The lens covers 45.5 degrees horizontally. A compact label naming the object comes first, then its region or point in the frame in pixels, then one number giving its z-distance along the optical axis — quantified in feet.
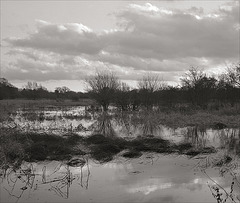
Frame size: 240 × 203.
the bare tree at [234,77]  105.50
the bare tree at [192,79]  109.99
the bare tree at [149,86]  116.77
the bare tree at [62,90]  303.23
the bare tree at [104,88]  119.14
